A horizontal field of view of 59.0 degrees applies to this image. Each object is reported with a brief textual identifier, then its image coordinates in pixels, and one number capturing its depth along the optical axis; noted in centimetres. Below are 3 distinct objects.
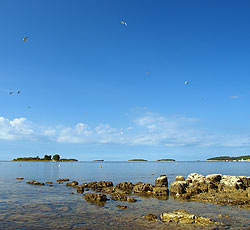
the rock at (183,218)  1847
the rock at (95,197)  2908
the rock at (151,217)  1973
